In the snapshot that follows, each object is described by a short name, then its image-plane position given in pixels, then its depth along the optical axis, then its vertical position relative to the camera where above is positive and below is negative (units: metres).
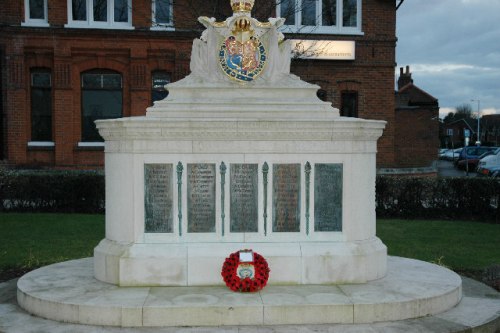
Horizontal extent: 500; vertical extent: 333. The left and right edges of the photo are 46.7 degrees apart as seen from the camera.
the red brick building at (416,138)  25.86 +0.18
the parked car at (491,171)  24.58 -1.30
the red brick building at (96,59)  21.62 +3.13
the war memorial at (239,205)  7.20 -0.82
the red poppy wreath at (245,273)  6.88 -1.57
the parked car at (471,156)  40.18 -1.03
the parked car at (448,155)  55.60 -1.30
